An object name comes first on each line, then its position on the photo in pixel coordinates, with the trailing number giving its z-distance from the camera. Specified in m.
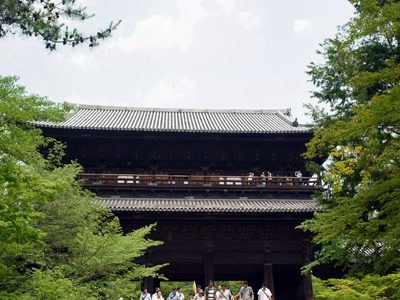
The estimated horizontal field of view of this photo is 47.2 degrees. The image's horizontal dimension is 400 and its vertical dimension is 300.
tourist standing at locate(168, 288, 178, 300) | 17.03
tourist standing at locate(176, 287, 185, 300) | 16.97
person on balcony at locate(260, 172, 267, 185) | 23.23
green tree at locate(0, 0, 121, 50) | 8.88
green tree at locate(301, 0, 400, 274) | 10.38
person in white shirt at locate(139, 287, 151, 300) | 17.08
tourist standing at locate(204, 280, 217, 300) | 16.89
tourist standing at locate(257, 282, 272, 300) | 17.58
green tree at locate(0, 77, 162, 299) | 9.76
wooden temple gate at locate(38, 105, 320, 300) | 21.02
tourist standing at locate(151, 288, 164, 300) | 16.98
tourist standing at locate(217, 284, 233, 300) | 16.84
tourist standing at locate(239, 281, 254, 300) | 17.34
